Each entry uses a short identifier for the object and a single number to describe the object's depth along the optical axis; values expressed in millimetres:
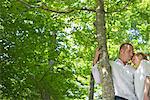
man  4613
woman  4426
